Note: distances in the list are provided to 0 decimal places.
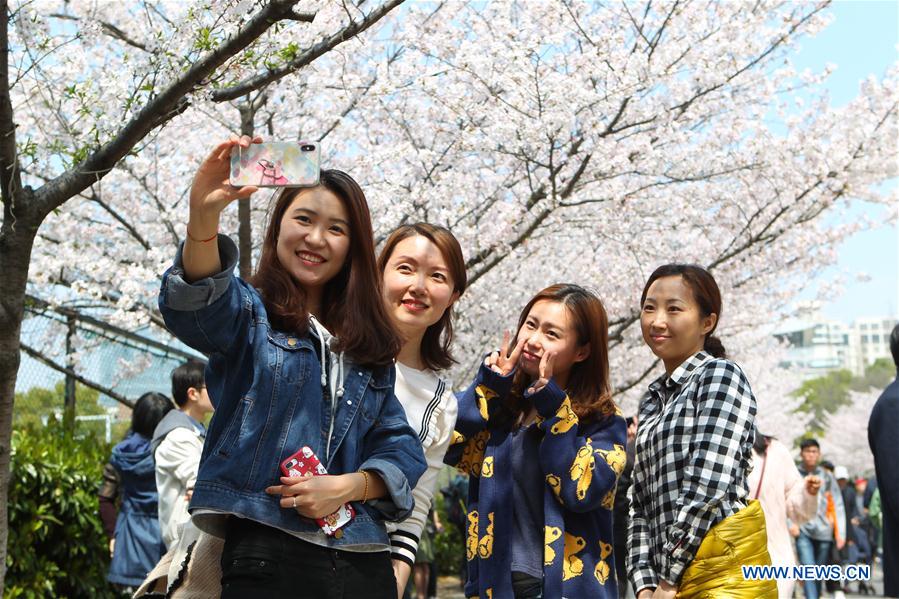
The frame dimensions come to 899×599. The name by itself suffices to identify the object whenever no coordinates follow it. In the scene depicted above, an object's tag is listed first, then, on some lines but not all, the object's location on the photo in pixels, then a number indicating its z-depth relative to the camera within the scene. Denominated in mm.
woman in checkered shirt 3014
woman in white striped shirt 2785
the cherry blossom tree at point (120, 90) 3379
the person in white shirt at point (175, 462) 5430
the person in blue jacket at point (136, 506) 6137
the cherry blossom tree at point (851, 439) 34500
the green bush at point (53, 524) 6543
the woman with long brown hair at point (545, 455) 3125
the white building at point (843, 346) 149000
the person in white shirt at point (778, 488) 4590
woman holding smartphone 1974
